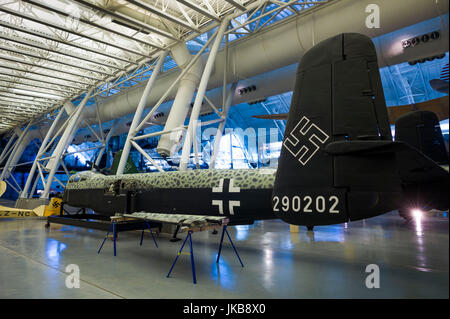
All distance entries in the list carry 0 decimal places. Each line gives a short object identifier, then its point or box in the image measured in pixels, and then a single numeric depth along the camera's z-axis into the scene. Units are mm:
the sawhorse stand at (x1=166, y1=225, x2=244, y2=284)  5197
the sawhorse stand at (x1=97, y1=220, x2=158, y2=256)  7881
